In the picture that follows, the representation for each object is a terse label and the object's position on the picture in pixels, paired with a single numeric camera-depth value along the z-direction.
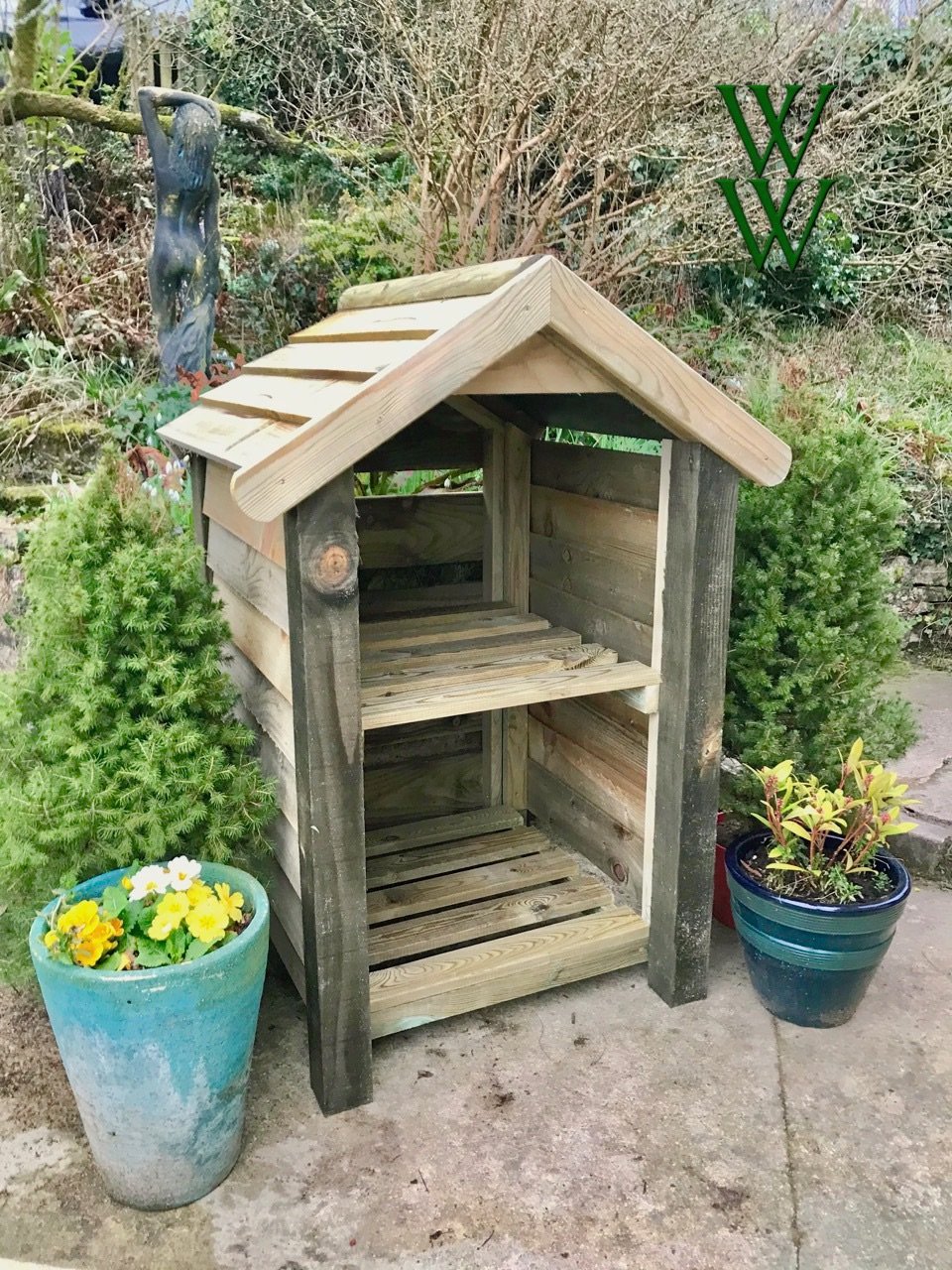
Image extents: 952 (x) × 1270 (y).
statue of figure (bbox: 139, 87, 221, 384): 5.24
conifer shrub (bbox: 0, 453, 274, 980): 2.23
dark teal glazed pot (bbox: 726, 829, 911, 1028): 2.54
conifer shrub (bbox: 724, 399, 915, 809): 2.86
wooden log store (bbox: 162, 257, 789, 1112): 2.17
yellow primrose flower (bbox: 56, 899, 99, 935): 2.02
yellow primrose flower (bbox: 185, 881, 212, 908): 2.11
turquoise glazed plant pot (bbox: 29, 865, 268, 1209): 1.94
